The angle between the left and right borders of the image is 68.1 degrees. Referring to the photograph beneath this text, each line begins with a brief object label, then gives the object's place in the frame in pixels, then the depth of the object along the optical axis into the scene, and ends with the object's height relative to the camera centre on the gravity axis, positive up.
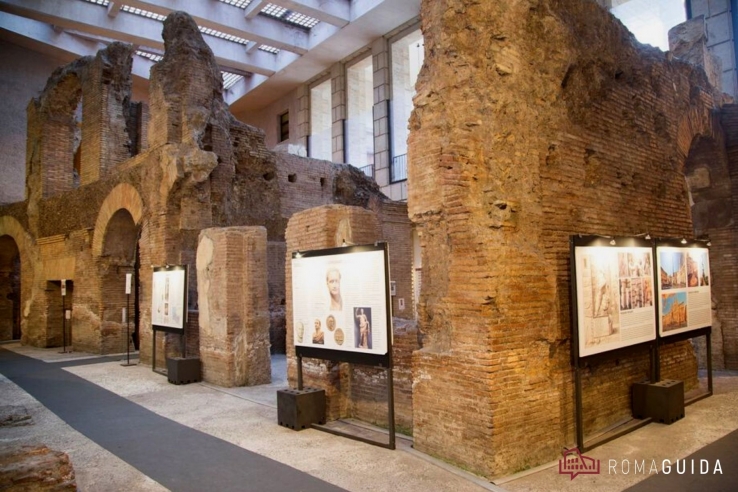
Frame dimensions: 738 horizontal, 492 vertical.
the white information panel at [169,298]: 8.81 -0.33
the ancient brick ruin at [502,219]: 4.48 +0.45
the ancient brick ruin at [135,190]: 10.09 +1.98
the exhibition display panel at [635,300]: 4.82 -0.35
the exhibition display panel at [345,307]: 5.08 -0.34
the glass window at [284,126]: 26.25 +7.24
